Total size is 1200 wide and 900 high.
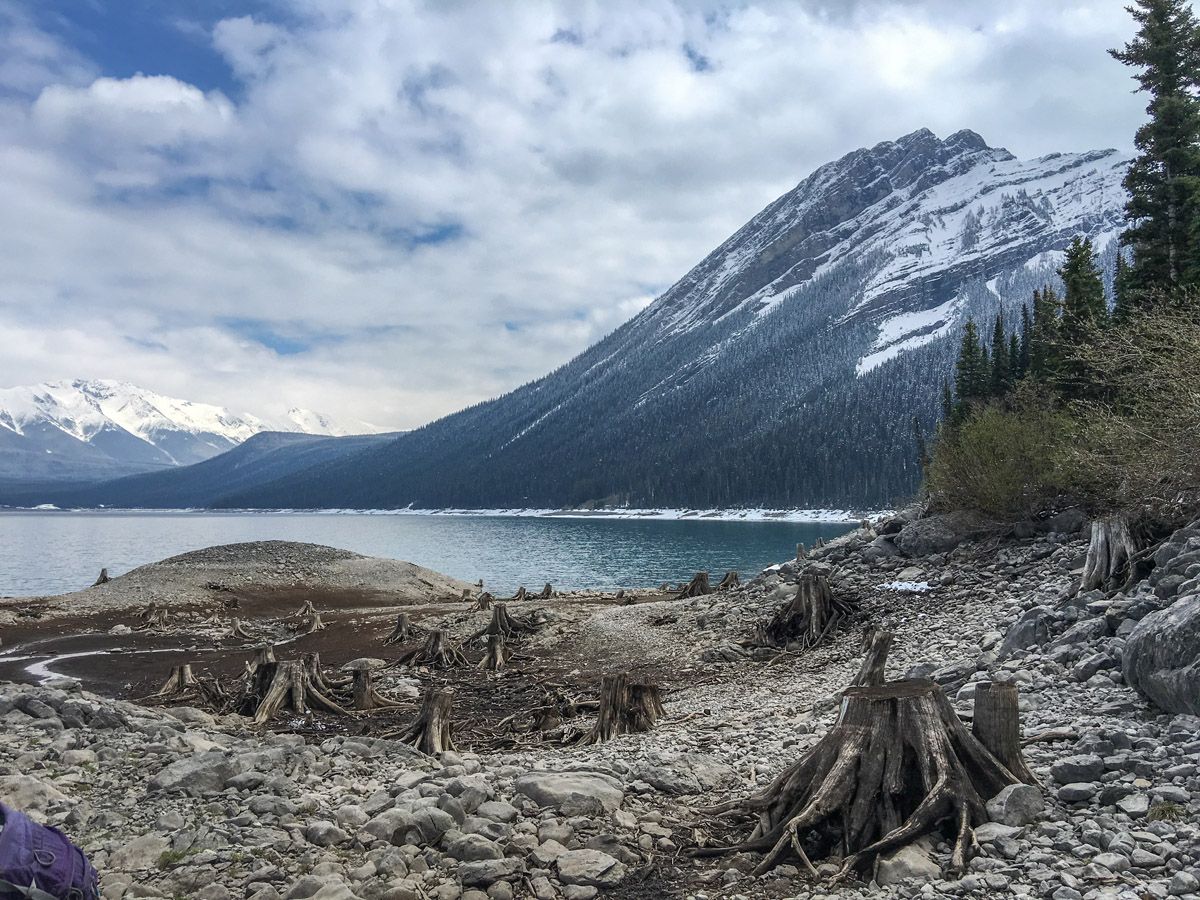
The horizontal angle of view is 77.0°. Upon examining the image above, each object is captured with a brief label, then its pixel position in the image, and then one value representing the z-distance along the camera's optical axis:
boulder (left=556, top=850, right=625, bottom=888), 5.75
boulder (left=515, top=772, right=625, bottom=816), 6.85
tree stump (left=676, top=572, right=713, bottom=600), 30.31
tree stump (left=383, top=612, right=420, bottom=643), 25.12
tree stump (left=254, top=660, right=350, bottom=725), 14.81
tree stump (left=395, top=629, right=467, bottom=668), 20.59
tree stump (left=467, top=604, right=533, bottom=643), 23.17
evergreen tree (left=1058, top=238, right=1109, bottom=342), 33.50
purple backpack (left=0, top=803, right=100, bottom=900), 4.29
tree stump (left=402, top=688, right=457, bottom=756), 10.37
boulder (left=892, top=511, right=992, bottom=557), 20.42
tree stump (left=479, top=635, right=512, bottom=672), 20.11
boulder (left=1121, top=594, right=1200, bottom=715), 6.61
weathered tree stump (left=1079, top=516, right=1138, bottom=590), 11.66
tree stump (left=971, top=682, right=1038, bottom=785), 6.20
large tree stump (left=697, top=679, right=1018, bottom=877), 5.66
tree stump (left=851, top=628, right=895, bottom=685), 8.58
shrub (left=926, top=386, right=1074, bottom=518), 20.23
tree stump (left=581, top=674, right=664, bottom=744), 11.28
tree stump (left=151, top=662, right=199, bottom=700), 17.31
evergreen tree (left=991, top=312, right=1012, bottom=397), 52.75
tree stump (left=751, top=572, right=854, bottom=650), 17.56
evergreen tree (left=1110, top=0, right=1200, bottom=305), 27.09
